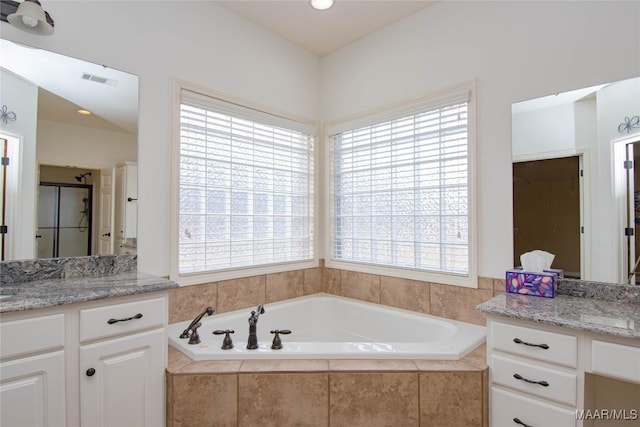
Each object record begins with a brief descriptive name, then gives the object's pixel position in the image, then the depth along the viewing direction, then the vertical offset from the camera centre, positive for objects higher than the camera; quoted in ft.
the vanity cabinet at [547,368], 4.47 -2.15
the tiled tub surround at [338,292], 7.38 -1.85
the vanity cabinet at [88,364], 4.26 -2.04
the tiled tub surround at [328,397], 5.44 -2.85
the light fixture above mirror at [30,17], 5.30 +3.17
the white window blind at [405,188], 7.75 +0.76
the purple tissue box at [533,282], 6.14 -1.18
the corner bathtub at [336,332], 5.85 -2.36
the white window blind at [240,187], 7.67 +0.76
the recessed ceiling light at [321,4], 7.85 +4.97
